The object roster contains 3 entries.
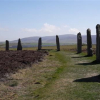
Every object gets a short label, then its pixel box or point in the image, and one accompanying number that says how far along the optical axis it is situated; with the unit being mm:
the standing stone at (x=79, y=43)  39550
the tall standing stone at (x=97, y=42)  24216
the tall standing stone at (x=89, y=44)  31709
